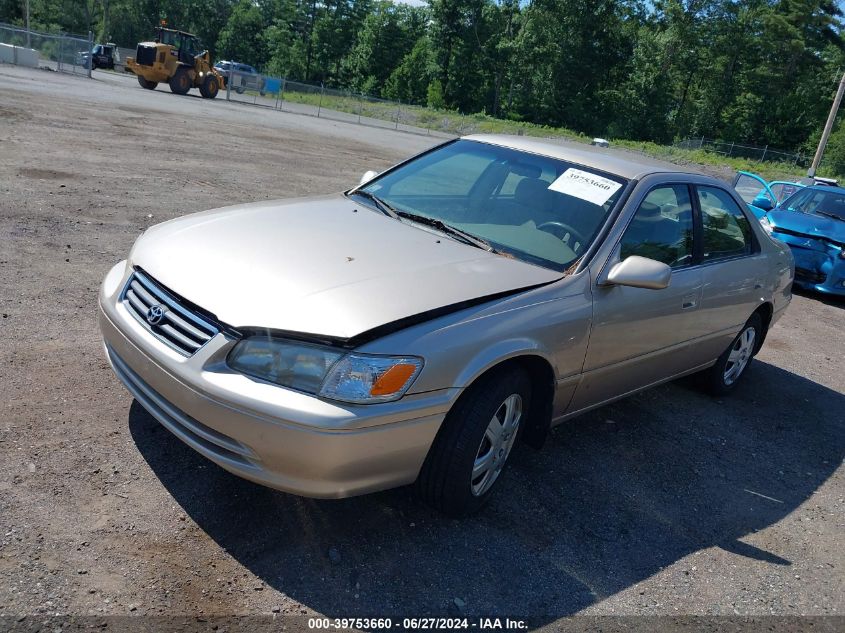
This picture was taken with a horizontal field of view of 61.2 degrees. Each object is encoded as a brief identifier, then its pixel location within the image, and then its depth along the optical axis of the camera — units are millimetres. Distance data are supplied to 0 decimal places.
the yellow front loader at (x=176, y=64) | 32656
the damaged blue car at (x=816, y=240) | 9805
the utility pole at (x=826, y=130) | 30391
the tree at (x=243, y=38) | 87750
